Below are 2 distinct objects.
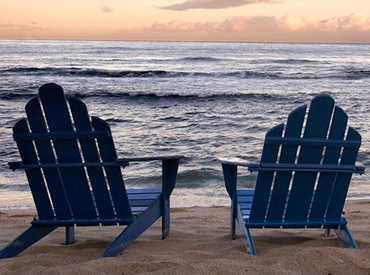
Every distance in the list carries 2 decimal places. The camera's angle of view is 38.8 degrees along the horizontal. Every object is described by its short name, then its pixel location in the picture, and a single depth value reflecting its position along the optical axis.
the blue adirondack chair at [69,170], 3.30
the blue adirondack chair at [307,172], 3.30
